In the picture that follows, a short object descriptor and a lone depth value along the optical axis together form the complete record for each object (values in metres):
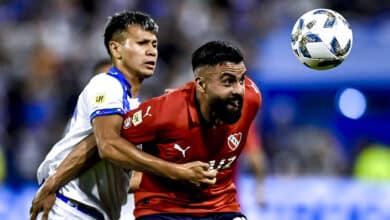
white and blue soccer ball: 12.16
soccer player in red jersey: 11.34
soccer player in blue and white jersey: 11.98
